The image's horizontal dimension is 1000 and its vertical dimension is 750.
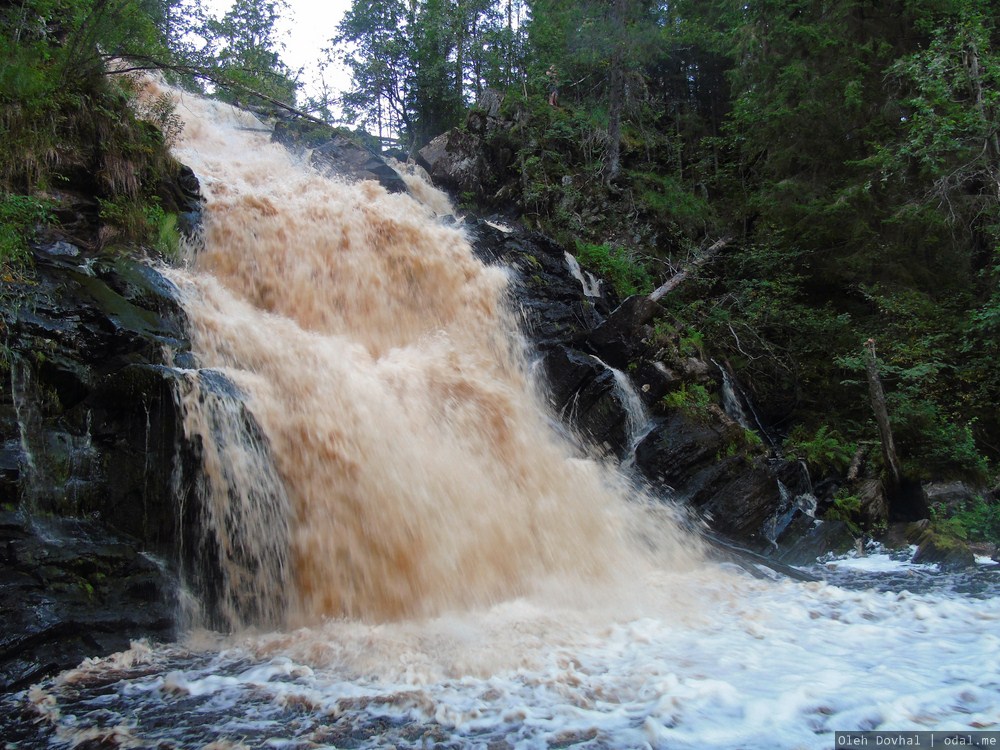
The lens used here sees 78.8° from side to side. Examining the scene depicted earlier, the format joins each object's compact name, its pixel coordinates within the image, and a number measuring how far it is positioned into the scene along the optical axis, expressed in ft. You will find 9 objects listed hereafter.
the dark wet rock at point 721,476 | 29.40
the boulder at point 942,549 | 24.89
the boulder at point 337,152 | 49.75
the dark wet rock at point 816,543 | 28.04
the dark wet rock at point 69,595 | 14.76
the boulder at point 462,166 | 56.65
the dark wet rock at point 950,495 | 29.55
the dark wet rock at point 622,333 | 35.14
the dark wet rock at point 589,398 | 31.73
